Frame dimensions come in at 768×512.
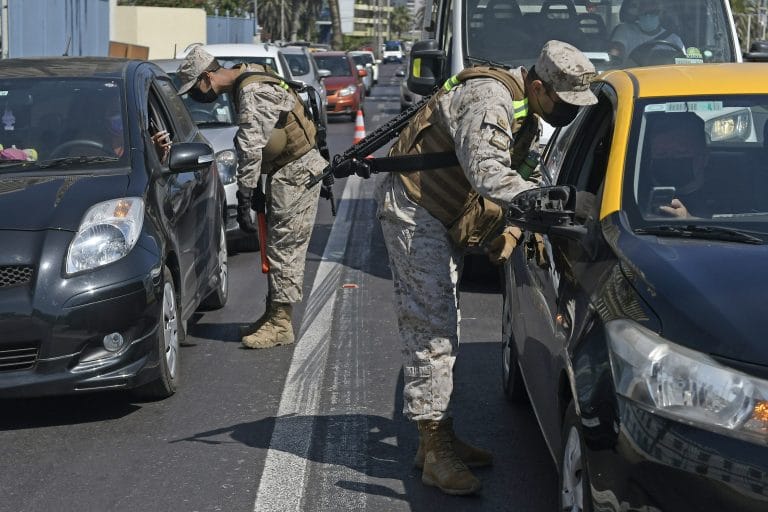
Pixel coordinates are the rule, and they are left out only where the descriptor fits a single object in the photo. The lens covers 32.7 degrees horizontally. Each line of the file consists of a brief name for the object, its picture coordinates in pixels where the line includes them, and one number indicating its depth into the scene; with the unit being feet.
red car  97.19
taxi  11.17
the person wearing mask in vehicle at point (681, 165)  15.37
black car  19.66
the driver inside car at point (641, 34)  35.22
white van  34.96
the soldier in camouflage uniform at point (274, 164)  24.53
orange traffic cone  71.10
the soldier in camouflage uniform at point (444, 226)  16.11
